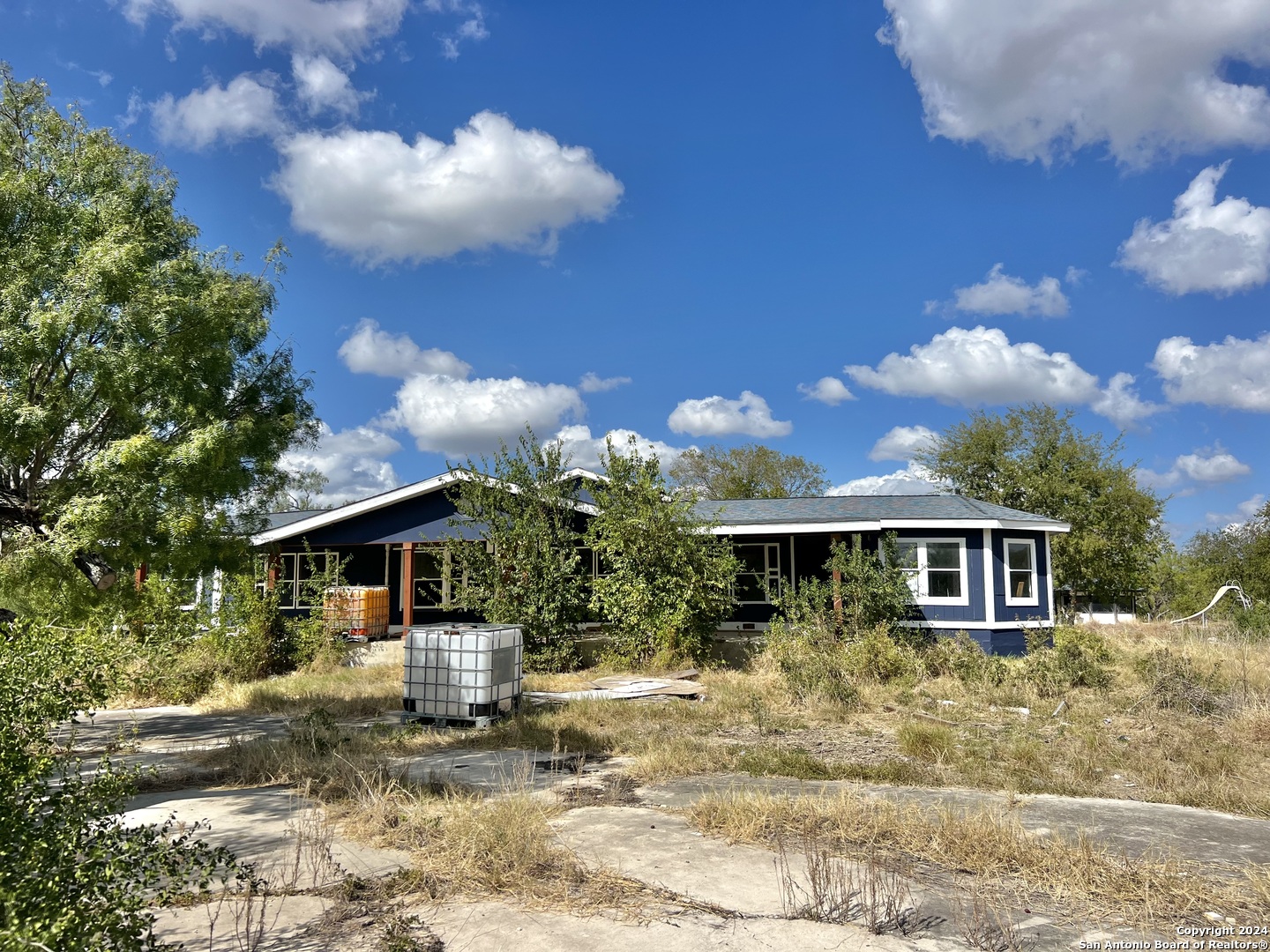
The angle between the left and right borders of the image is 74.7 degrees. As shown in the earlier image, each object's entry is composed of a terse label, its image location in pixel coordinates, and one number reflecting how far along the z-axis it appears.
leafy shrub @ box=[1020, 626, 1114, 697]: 12.33
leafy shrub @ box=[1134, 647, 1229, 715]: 10.54
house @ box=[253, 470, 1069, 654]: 18.08
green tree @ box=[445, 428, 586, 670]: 15.86
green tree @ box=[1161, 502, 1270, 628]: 30.44
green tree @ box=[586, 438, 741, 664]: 15.50
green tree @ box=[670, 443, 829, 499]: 52.53
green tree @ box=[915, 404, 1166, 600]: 31.45
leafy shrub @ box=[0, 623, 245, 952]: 2.87
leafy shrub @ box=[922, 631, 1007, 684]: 13.03
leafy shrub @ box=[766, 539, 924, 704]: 13.11
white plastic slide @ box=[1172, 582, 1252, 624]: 23.31
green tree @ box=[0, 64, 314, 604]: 7.80
